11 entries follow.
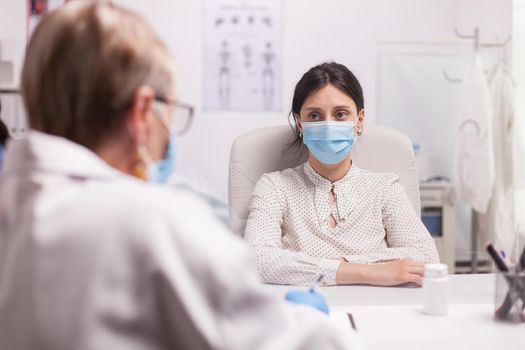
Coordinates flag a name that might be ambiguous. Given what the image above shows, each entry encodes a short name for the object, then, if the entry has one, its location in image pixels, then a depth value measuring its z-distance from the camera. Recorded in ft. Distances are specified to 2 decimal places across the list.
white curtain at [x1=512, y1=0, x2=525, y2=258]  8.66
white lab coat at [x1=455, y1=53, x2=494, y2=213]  11.07
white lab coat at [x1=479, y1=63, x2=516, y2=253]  11.09
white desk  3.54
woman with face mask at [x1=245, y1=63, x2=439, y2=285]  5.99
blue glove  3.31
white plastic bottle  4.05
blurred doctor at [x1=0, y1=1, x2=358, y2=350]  1.99
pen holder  3.86
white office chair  6.68
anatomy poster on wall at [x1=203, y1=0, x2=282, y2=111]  13.60
